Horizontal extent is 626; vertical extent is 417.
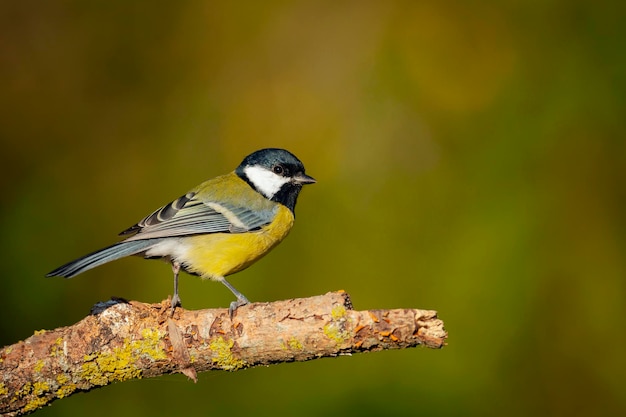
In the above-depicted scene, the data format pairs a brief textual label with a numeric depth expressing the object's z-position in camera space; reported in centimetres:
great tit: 514
